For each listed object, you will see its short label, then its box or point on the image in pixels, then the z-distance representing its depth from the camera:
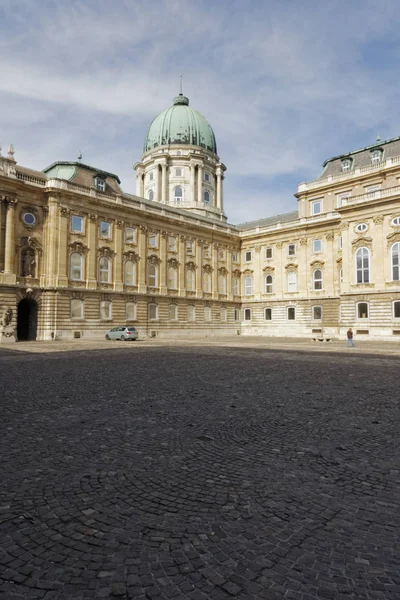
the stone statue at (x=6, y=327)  34.84
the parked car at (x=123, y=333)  37.84
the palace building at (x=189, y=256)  38.09
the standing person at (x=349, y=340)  28.45
